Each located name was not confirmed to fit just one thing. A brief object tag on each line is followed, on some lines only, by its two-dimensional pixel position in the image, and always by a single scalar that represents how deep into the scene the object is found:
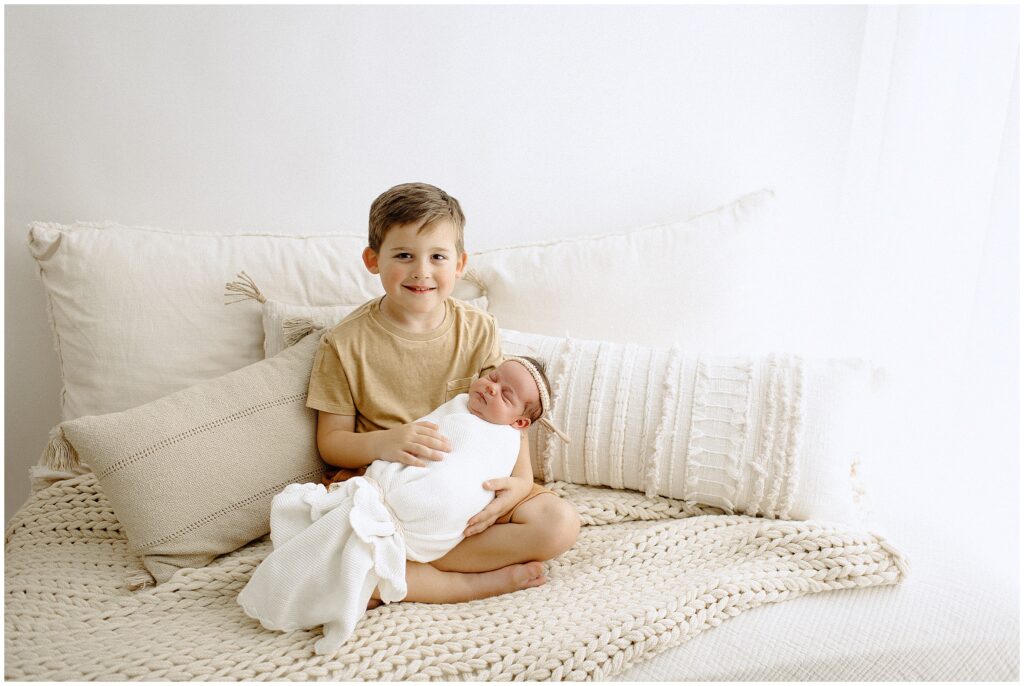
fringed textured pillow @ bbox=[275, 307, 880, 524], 1.25
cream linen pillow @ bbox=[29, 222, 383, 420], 1.42
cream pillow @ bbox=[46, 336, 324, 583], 1.12
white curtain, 1.40
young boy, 1.16
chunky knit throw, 0.94
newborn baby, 0.99
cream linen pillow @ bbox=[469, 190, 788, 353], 1.56
